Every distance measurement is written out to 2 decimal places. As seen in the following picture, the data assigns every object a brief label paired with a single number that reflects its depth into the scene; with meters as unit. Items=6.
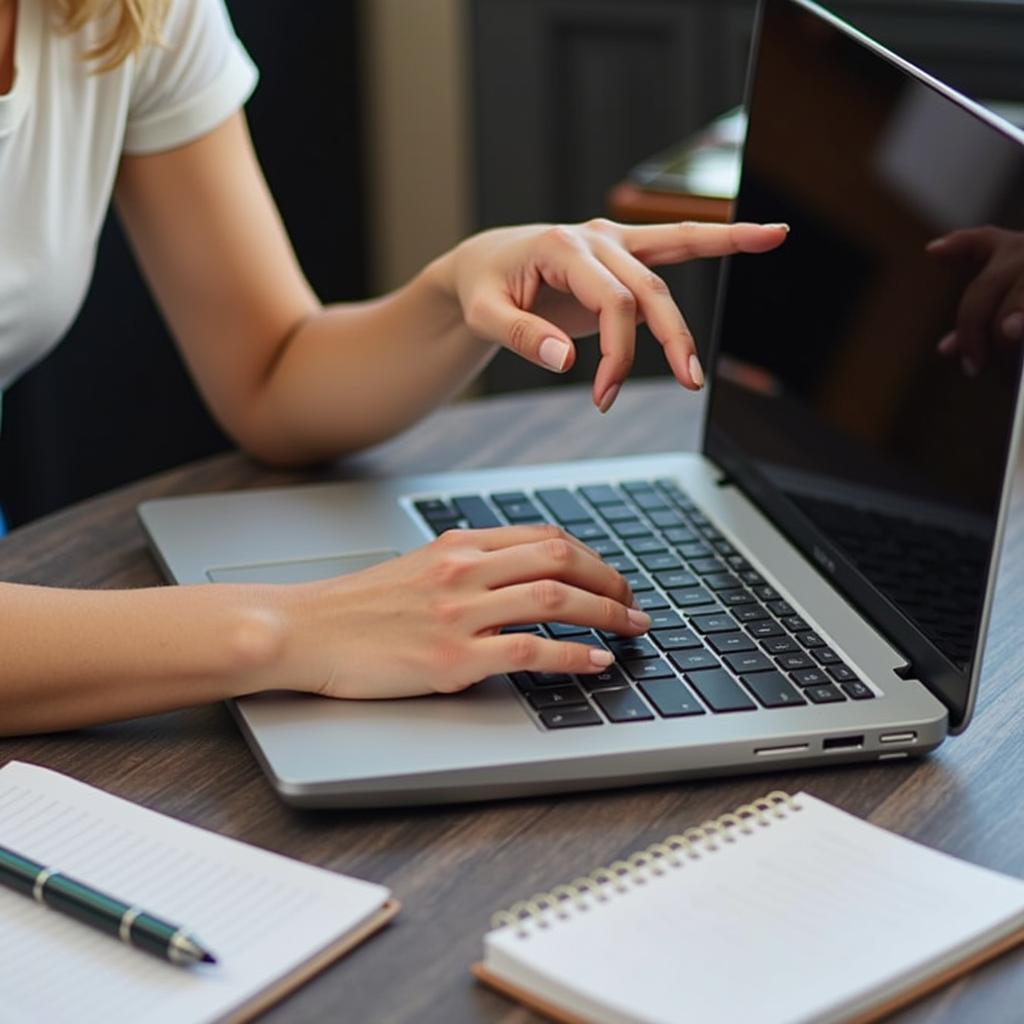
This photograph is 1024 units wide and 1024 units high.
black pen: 0.82
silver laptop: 0.92
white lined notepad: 0.81
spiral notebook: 0.79
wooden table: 0.82
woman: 0.95
